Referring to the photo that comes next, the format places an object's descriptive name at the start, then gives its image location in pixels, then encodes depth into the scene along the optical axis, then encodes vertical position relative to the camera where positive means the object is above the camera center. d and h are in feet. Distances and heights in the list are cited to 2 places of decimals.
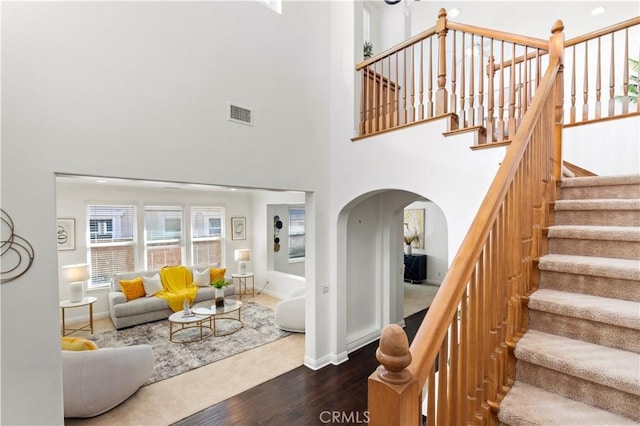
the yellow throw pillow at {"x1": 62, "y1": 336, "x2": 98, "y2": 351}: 10.95 -4.98
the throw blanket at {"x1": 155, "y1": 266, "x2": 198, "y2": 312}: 19.63 -5.48
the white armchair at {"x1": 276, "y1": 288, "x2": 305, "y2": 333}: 16.94 -6.01
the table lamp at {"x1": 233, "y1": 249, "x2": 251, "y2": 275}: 24.20 -3.96
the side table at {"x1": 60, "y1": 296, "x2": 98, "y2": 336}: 16.54 -5.62
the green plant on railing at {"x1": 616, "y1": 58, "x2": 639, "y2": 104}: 12.67 +4.93
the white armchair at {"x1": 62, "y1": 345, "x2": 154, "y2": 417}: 9.90 -5.78
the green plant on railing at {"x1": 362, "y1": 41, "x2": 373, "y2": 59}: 15.42 +7.86
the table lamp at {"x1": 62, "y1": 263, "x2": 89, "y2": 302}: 16.47 -3.81
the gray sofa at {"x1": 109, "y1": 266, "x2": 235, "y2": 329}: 17.87 -6.00
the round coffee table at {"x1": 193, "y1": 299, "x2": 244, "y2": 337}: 16.70 -5.81
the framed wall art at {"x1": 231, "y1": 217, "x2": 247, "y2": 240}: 25.74 -1.80
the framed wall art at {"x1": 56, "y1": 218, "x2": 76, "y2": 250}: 18.12 -1.55
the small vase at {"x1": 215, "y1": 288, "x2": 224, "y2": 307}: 17.63 -5.23
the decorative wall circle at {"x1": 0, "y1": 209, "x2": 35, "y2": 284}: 6.27 -0.93
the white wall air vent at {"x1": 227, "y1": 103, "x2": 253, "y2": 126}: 10.13 +3.12
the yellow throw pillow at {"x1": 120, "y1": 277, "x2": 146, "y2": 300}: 18.81 -5.01
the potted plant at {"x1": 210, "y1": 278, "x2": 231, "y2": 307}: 17.66 -5.00
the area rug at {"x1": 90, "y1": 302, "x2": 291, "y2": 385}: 13.73 -7.05
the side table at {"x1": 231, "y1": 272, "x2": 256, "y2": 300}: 24.68 -6.48
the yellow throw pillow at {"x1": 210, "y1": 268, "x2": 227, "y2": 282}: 22.88 -4.97
